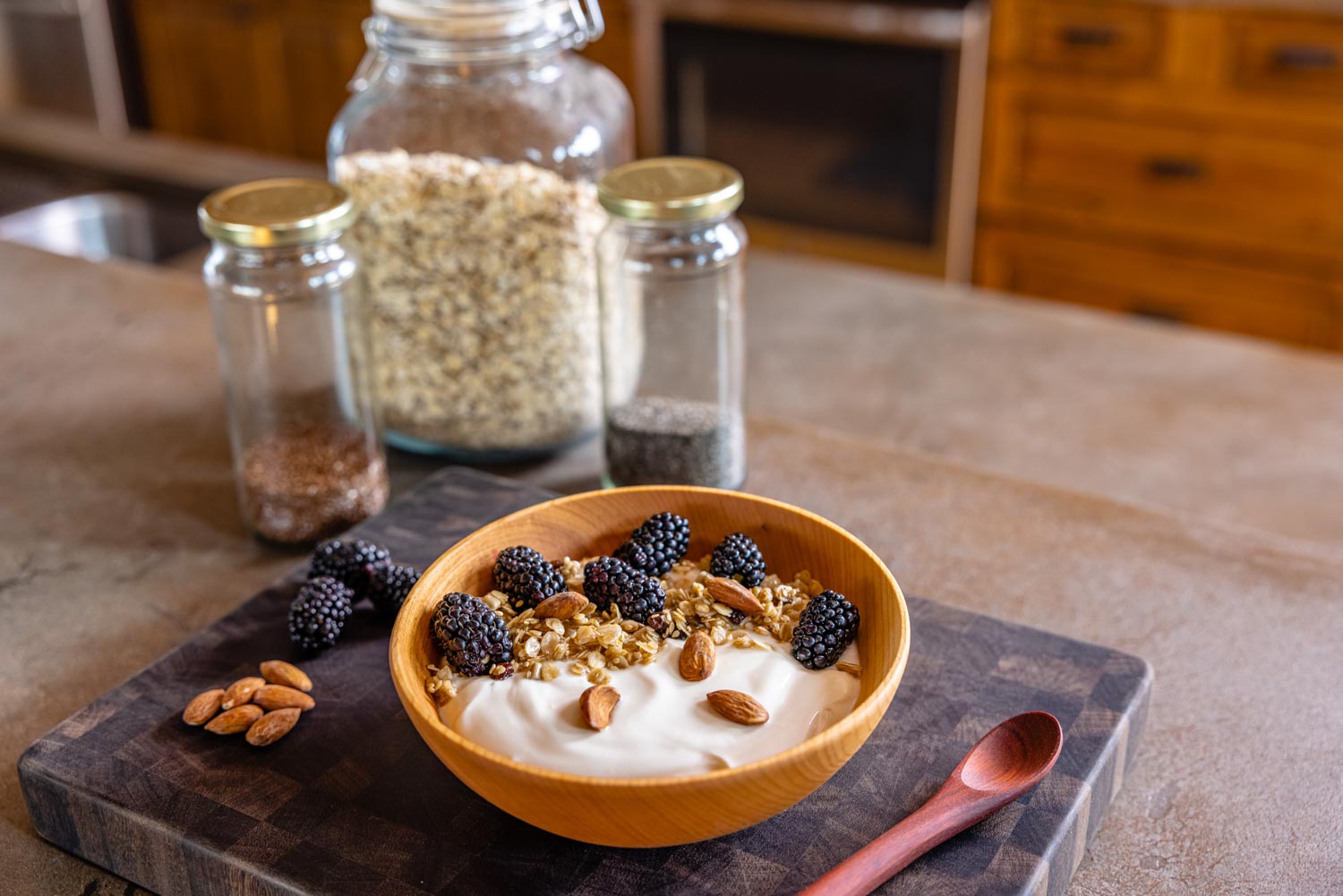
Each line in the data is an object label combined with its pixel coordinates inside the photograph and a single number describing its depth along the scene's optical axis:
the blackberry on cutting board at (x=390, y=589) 0.90
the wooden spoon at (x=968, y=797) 0.66
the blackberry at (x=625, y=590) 0.79
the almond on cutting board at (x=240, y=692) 0.82
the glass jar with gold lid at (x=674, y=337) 1.02
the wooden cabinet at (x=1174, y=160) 2.46
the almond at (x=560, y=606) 0.79
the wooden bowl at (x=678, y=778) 0.63
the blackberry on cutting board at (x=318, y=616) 0.86
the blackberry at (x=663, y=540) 0.83
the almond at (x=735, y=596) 0.79
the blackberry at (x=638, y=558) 0.83
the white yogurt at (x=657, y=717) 0.66
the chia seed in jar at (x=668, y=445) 1.07
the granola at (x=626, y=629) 0.74
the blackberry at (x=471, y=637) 0.73
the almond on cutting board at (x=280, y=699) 0.82
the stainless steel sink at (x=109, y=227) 2.01
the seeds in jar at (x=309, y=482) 1.04
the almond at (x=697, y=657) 0.73
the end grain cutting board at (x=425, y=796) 0.69
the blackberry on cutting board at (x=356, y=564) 0.92
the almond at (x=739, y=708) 0.69
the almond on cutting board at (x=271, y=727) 0.79
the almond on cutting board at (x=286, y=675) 0.84
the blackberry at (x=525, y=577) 0.80
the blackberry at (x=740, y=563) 0.83
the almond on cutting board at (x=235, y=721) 0.80
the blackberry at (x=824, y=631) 0.75
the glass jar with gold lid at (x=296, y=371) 1.00
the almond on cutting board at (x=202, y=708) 0.81
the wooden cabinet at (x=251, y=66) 3.45
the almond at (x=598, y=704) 0.68
